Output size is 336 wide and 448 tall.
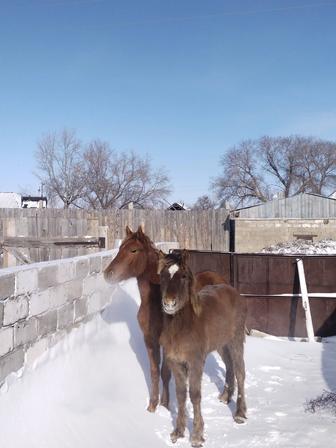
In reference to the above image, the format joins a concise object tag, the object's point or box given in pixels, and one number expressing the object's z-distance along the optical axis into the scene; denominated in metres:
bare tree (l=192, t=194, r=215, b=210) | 61.20
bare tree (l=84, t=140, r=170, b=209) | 38.94
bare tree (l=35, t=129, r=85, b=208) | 39.28
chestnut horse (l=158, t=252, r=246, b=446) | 4.50
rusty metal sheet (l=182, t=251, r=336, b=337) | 10.40
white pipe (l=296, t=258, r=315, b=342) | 9.76
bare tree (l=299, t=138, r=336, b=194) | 67.62
